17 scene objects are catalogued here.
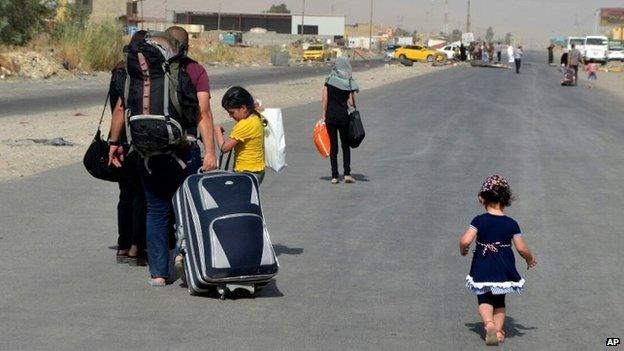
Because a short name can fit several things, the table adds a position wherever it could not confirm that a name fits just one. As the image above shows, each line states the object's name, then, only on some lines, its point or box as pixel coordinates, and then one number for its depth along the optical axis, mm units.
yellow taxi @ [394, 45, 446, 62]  96250
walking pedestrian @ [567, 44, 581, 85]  48719
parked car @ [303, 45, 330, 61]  92375
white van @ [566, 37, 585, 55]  96894
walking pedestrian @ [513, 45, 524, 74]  67188
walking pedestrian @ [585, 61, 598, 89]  55044
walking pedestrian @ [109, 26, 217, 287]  8344
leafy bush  51312
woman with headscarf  15180
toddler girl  6988
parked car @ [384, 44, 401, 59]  104562
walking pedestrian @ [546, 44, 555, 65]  89112
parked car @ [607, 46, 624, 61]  98750
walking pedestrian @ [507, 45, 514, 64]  87338
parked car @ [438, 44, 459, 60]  103188
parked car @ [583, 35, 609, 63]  87125
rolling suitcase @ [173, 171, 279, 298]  7918
